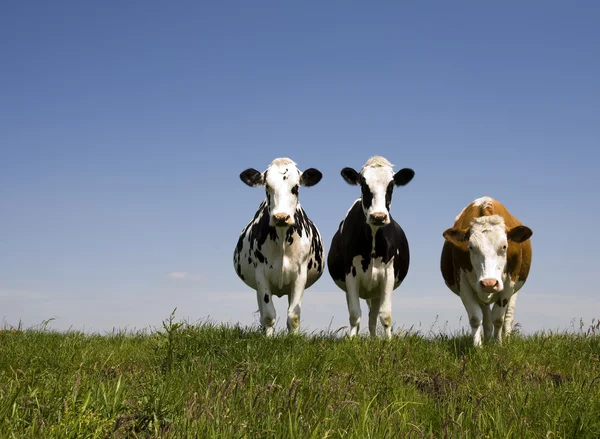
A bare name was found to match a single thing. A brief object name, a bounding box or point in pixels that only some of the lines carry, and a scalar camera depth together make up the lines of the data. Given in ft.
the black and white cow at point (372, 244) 34.45
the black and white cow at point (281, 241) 34.45
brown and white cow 32.60
